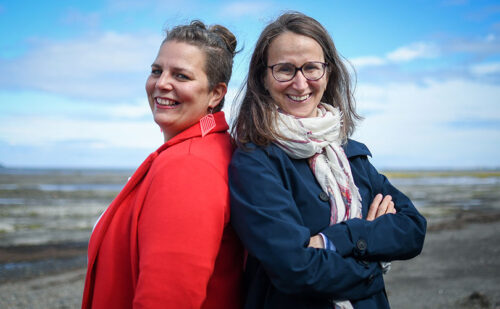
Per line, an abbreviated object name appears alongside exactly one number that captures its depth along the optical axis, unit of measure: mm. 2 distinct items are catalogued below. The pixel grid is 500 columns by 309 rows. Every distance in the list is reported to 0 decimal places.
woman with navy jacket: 1992
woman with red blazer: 1854
